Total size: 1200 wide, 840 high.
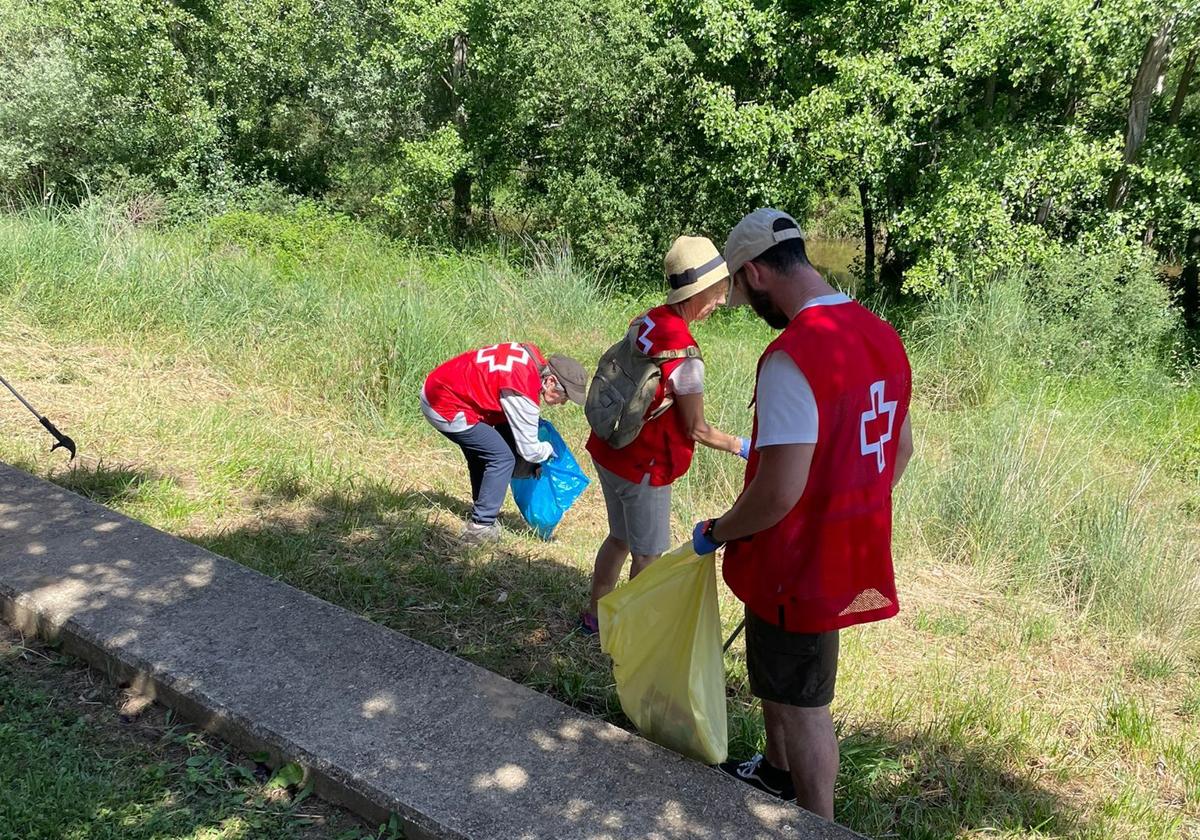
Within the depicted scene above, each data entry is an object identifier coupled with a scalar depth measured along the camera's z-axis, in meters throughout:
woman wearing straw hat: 3.12
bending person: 4.23
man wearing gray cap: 2.14
